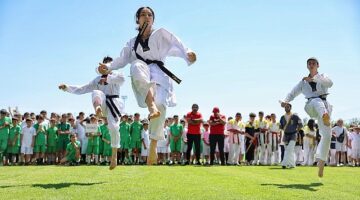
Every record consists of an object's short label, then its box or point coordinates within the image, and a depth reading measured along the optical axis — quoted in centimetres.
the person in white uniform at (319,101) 1076
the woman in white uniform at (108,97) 1071
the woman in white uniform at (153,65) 790
